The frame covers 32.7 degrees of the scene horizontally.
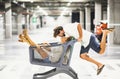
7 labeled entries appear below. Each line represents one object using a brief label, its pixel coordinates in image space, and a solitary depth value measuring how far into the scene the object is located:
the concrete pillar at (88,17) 25.89
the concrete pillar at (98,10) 19.42
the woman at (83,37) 4.27
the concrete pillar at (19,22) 24.64
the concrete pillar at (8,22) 18.91
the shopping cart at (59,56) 4.07
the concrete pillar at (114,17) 13.76
